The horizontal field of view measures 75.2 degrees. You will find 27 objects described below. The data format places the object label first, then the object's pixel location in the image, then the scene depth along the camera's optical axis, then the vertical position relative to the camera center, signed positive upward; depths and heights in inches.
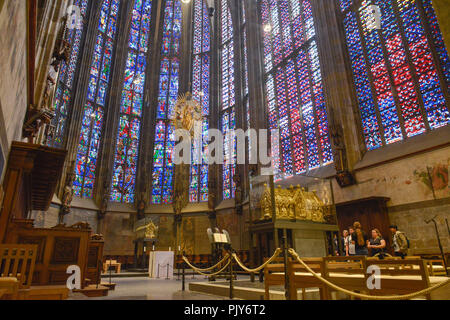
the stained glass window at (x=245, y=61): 708.0 +461.3
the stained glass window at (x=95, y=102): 668.7 +358.3
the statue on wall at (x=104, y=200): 657.0 +117.0
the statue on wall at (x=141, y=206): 690.8 +109.0
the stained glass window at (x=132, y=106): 727.1 +380.1
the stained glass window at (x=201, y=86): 751.1 +461.2
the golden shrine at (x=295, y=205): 259.6 +41.9
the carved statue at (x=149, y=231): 574.6 +43.2
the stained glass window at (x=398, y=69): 362.9 +236.7
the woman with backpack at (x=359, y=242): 228.3 +6.5
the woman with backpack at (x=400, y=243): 215.6 +4.9
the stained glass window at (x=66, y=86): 605.6 +349.7
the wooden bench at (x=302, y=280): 128.2 -12.2
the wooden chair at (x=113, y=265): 519.5 -19.3
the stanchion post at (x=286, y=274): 130.2 -9.5
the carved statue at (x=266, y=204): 258.1 +41.4
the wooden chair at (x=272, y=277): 145.8 -12.3
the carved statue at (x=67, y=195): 569.9 +112.6
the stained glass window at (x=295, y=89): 518.6 +312.0
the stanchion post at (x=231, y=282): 172.6 -16.9
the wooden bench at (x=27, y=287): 110.6 -13.0
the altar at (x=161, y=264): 392.5 -13.4
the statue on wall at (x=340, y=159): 417.7 +129.5
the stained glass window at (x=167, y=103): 750.5 +404.7
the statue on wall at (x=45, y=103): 241.0 +155.0
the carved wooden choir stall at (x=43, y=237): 185.5 +12.0
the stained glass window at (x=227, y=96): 715.4 +405.2
